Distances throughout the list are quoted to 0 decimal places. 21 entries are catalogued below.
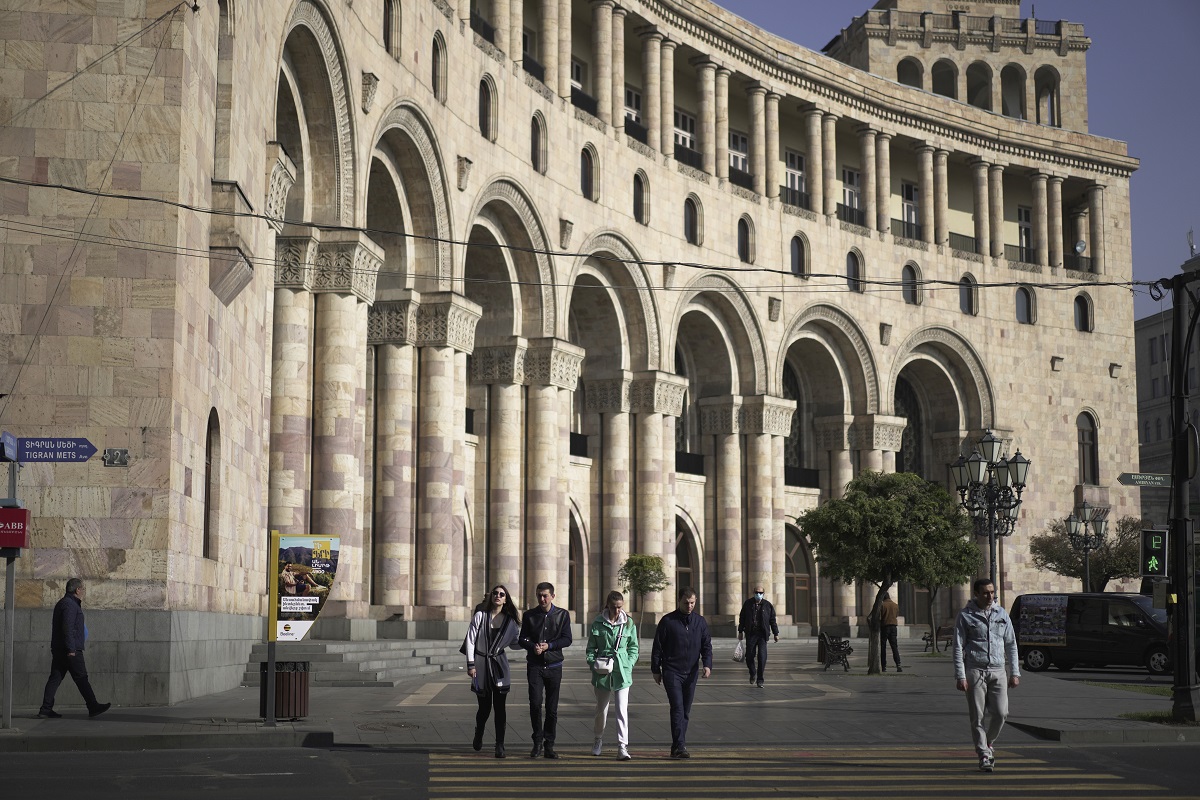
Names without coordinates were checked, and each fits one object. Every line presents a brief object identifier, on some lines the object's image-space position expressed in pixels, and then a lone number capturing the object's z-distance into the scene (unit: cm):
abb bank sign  1512
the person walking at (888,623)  3008
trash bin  1592
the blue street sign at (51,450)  1522
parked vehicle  3022
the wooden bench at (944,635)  4056
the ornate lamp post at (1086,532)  3809
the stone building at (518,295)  1783
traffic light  1854
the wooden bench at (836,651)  2948
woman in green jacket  1407
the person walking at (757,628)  2470
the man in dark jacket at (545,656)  1405
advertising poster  1599
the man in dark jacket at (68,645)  1608
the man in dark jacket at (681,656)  1400
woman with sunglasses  1406
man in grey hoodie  1355
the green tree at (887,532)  3012
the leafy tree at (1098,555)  4959
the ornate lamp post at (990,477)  2677
